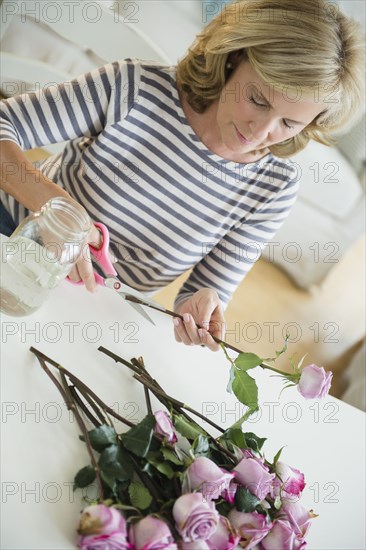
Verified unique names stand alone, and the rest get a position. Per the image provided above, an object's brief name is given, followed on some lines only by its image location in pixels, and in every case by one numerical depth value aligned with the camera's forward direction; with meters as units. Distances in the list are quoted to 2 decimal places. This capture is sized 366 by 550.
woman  1.01
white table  0.66
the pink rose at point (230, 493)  0.66
